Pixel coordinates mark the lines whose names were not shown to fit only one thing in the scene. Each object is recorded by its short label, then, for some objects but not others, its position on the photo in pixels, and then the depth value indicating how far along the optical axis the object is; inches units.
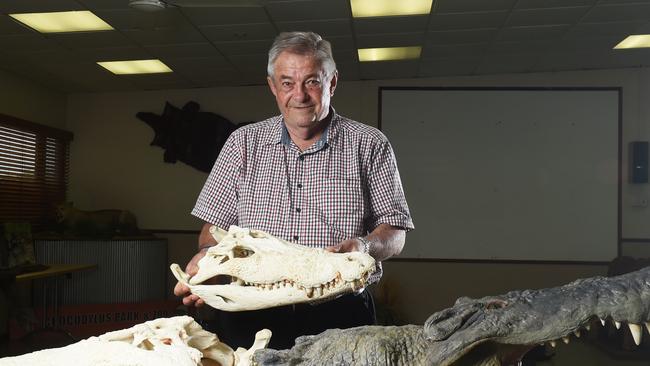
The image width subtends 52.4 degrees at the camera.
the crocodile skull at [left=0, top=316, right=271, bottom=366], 40.8
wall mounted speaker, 291.3
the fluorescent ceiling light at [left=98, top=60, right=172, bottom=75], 268.1
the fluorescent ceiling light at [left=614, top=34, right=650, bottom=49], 250.3
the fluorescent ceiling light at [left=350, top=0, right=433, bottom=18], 203.3
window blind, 274.4
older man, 72.2
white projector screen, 298.0
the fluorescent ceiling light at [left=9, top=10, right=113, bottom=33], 204.4
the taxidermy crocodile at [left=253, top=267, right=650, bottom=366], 32.8
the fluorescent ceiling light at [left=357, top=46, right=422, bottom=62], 257.7
